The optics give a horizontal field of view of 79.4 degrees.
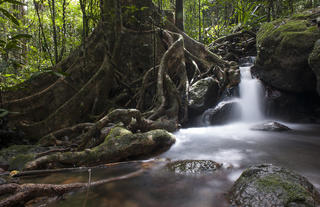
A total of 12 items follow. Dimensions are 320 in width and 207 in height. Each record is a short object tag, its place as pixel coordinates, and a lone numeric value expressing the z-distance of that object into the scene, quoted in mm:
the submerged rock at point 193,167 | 2967
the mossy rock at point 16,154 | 3385
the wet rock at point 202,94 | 6715
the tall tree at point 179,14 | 9414
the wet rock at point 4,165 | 3494
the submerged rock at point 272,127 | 5562
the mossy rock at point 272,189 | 1808
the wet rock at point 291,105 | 6910
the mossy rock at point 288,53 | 5672
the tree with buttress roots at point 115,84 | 5113
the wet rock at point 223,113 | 6625
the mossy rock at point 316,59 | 4867
